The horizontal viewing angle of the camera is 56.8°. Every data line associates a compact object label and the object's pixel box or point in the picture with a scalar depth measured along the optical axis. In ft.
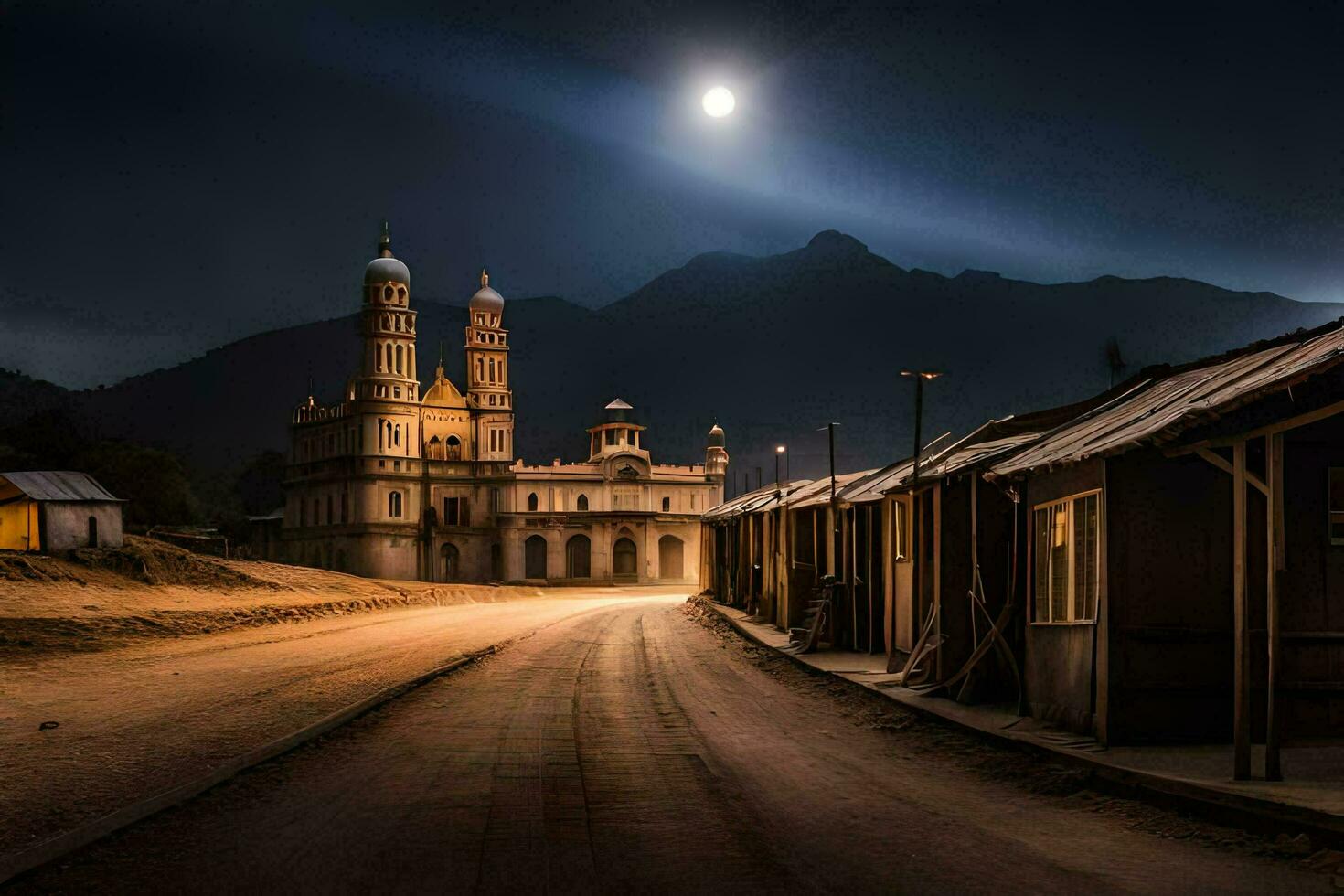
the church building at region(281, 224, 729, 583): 288.30
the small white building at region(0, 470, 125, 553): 130.31
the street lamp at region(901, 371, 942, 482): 67.05
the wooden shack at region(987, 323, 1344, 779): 36.81
